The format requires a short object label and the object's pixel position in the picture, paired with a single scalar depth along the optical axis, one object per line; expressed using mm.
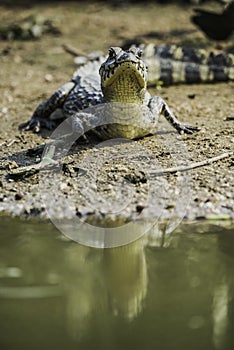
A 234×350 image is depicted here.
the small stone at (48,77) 19069
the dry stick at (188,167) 11625
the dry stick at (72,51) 20859
